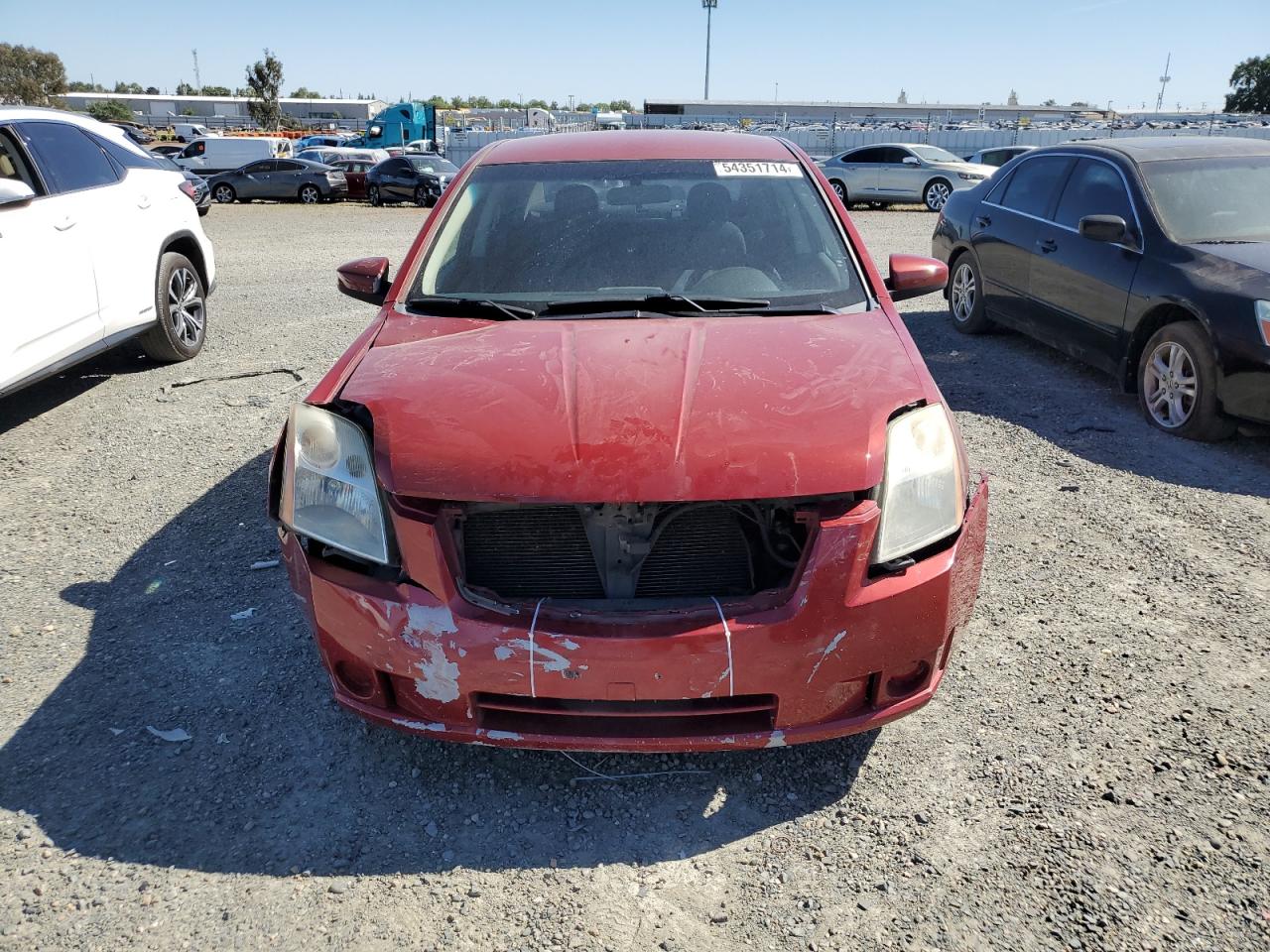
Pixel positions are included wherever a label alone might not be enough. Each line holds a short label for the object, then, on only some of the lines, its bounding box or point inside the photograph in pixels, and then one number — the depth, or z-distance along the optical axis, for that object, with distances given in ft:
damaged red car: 7.18
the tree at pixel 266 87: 225.56
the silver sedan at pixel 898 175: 65.16
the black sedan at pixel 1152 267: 16.60
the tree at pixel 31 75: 195.93
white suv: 16.49
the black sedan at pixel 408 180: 76.79
